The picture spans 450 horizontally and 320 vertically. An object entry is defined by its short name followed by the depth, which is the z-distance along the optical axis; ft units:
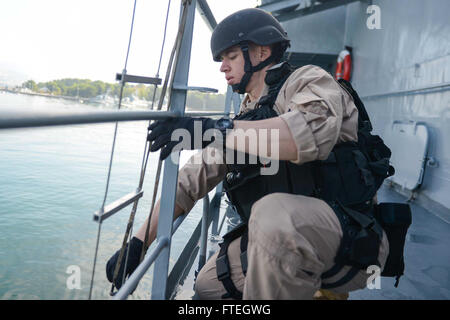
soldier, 2.75
